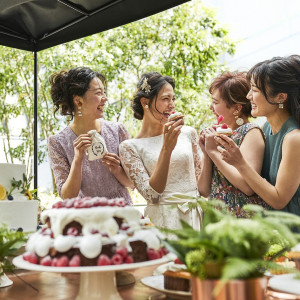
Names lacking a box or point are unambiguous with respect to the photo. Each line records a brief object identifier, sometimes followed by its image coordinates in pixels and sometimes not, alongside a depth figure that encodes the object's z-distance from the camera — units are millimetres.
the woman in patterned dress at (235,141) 2240
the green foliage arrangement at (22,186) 1800
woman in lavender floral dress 2705
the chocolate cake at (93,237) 1109
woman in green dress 2059
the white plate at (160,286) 1094
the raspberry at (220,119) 2438
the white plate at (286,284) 929
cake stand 1126
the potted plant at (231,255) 819
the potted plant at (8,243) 1309
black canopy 2828
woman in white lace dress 2609
